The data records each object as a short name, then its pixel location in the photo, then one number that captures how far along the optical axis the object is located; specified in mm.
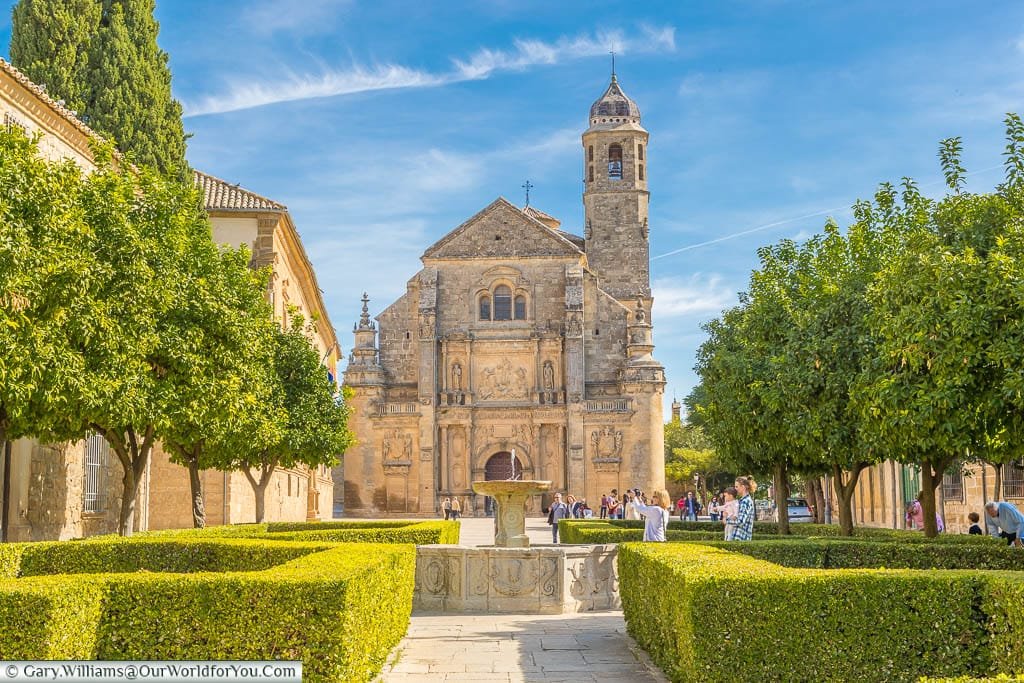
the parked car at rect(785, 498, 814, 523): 43812
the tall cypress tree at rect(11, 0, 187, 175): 24406
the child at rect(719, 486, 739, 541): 13469
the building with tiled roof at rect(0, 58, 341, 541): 19547
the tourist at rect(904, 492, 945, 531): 27297
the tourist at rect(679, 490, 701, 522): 39625
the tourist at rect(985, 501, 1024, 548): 15805
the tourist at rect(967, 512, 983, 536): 18812
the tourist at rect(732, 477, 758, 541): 13328
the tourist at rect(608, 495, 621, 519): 39125
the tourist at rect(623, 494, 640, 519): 38550
